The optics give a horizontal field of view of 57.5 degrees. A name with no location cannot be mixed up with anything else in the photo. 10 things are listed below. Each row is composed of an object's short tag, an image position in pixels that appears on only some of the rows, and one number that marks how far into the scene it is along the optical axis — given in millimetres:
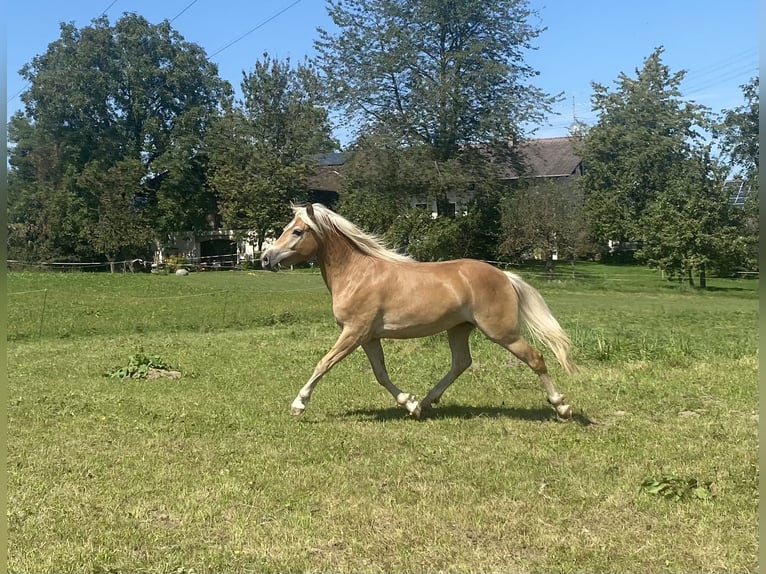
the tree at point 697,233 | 36281
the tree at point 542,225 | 41625
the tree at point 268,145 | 49531
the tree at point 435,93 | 43594
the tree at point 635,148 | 55469
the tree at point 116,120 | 52531
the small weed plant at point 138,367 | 10469
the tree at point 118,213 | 48562
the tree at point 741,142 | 36375
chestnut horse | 7355
